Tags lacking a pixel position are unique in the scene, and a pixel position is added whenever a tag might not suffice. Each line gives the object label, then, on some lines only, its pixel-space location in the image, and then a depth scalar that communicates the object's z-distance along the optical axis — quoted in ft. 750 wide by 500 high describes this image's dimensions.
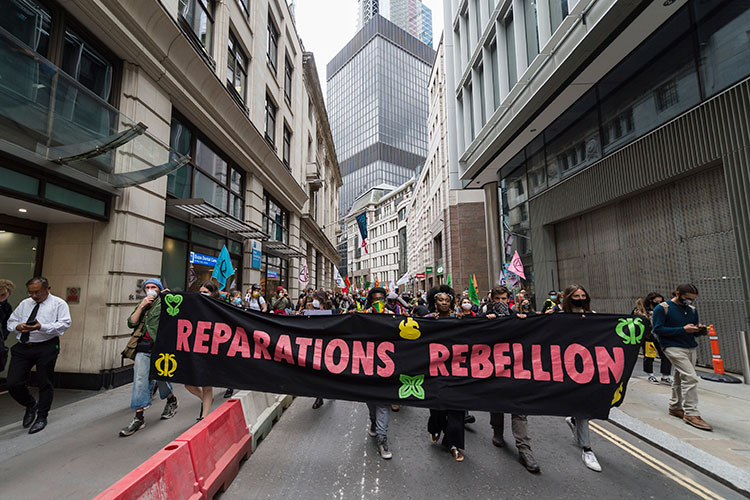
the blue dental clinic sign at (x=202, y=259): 35.22
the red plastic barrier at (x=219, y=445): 10.39
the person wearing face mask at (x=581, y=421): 13.43
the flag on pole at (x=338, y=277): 85.10
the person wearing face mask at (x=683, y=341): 16.88
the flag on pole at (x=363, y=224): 76.00
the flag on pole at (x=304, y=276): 59.82
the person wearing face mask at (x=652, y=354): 24.98
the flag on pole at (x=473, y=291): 44.64
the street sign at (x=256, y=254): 49.26
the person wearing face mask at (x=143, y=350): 15.97
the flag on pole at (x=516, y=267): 45.91
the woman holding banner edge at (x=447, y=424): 14.10
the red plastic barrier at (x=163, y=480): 7.49
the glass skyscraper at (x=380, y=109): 389.80
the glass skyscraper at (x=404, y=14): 623.77
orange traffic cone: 25.11
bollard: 24.54
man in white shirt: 15.81
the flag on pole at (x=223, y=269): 31.01
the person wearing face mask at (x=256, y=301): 34.41
